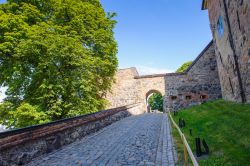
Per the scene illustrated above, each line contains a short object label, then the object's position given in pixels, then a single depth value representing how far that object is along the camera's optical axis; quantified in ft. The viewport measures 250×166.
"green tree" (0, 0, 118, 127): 44.98
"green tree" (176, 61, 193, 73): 148.15
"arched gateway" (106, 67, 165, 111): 80.69
